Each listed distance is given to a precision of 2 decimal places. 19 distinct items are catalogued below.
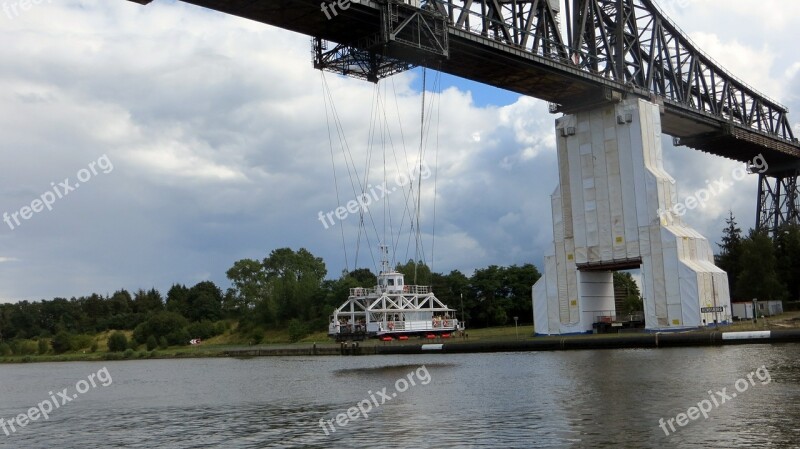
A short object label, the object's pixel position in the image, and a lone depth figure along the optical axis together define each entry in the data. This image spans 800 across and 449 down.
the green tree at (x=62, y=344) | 141.25
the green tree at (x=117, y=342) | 130.38
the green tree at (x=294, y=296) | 122.62
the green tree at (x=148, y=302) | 180.38
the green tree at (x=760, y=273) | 73.62
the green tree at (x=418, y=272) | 118.56
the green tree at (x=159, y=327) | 134.62
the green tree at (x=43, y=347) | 140.62
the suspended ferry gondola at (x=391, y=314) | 92.44
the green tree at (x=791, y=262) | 80.38
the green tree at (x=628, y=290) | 101.84
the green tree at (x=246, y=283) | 145.12
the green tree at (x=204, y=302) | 155.38
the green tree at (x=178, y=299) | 165.88
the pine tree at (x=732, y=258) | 84.56
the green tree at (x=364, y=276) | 128.62
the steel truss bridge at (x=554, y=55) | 43.06
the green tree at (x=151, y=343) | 128.62
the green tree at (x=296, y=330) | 115.50
